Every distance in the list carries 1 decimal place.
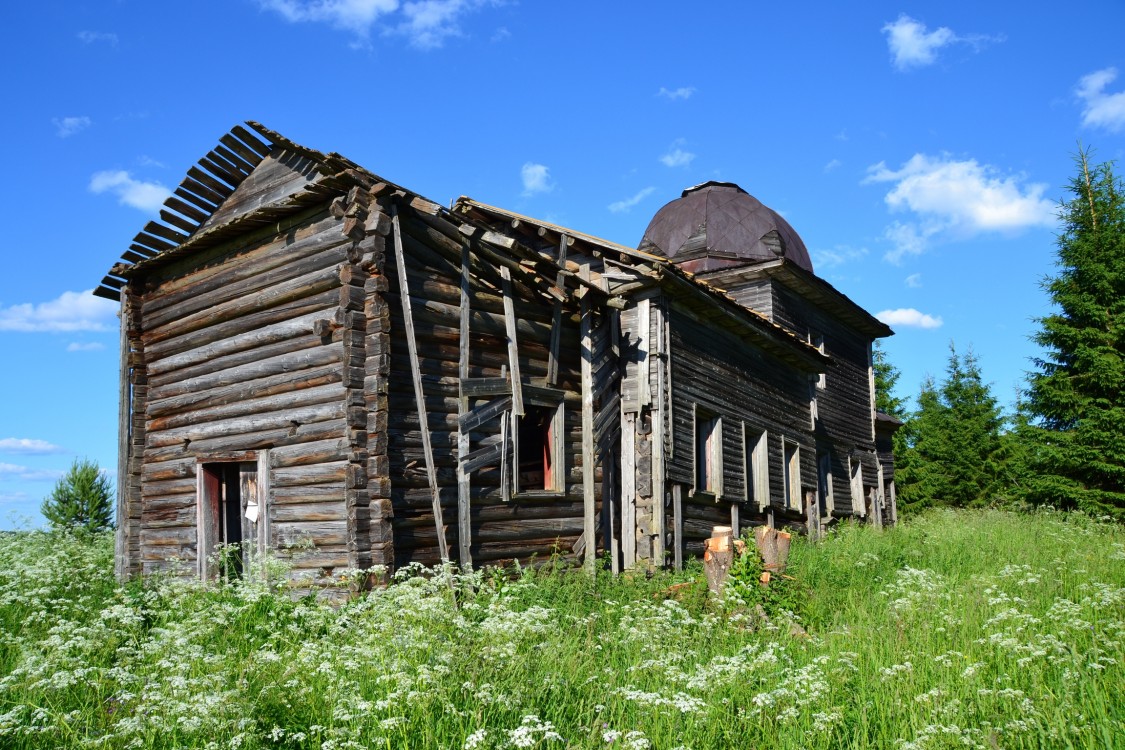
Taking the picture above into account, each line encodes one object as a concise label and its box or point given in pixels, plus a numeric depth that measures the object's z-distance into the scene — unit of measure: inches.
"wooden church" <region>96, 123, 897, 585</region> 379.2
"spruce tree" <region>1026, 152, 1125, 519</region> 805.2
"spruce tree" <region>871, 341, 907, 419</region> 1488.7
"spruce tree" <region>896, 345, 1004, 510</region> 1246.9
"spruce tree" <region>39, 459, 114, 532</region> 892.0
